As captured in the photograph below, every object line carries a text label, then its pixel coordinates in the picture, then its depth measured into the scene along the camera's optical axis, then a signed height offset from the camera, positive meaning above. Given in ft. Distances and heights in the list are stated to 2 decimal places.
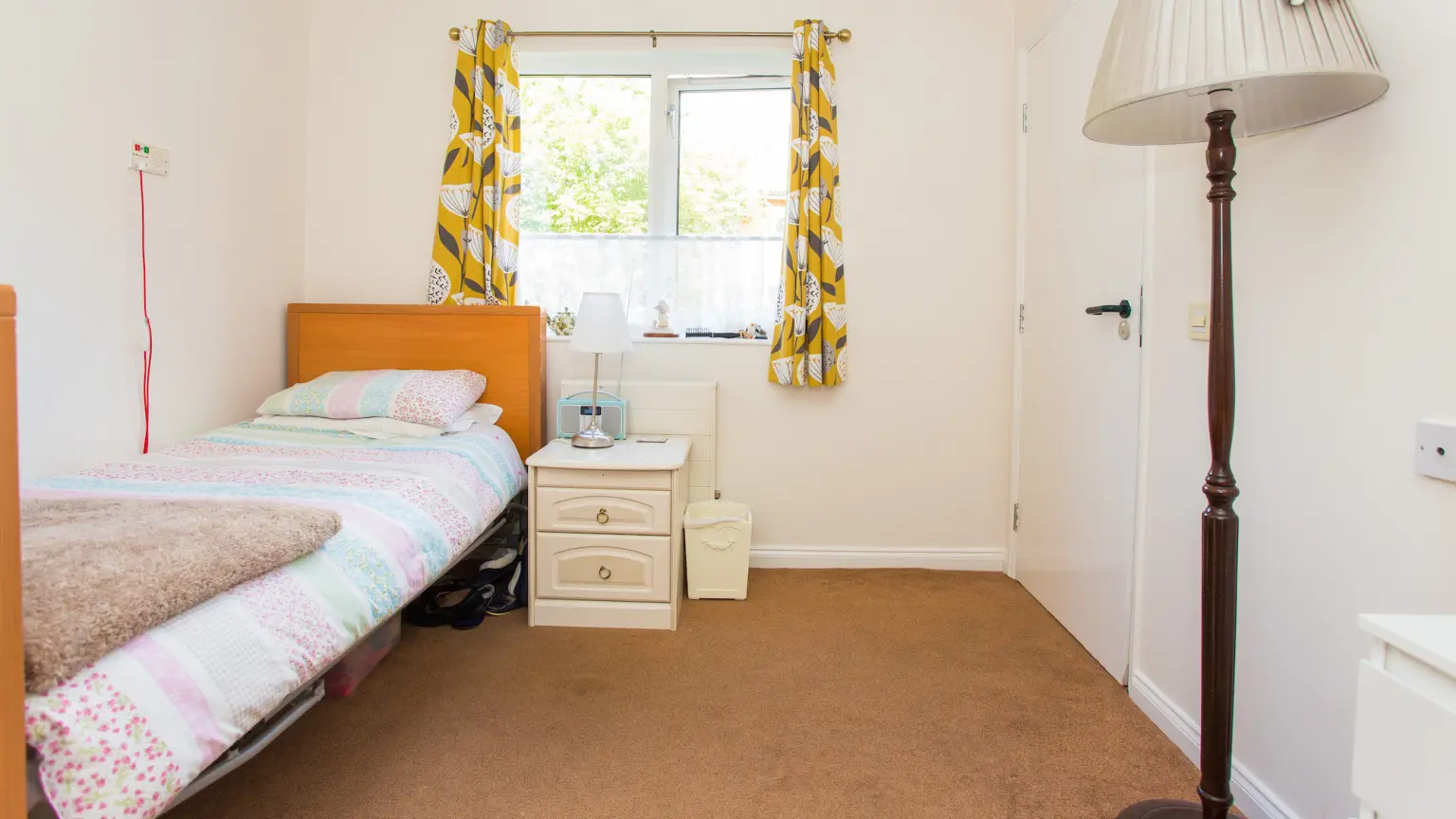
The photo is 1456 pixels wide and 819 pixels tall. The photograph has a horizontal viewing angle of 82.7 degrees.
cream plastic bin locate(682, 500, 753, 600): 9.30 -2.01
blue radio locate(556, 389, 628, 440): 9.82 -0.48
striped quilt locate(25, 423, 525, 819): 3.08 -1.22
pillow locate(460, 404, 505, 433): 9.44 -0.47
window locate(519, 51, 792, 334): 10.71 +2.44
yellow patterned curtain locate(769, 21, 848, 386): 10.07 +1.73
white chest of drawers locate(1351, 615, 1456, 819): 2.52 -1.07
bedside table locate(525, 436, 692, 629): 8.42 -1.73
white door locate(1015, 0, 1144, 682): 7.23 +0.25
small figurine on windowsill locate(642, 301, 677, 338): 10.62 +0.63
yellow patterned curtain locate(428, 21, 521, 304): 10.15 +2.35
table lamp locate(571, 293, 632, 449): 9.04 +0.49
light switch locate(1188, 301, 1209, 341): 5.98 +0.46
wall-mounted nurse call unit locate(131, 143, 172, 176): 7.59 +1.96
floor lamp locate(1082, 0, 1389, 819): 3.92 +1.55
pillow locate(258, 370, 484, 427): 8.78 -0.28
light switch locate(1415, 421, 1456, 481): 3.88 -0.30
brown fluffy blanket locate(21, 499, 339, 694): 3.16 -0.89
